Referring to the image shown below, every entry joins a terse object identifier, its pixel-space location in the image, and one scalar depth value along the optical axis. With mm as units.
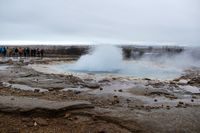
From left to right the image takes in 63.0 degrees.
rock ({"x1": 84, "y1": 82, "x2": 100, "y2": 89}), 6734
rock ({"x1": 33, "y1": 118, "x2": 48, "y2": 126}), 3680
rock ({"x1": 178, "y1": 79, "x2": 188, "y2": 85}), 7818
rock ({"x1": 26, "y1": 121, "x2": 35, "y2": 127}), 3650
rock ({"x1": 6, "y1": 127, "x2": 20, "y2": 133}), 3463
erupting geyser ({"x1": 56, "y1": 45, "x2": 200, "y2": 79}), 10474
